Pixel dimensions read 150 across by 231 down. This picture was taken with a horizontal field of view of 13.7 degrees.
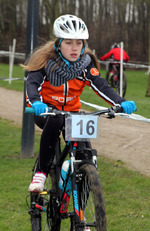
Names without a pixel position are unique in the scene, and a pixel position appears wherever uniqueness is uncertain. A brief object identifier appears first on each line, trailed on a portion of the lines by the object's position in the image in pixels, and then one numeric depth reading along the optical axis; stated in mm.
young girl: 4827
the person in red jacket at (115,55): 21709
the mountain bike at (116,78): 20950
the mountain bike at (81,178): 4103
